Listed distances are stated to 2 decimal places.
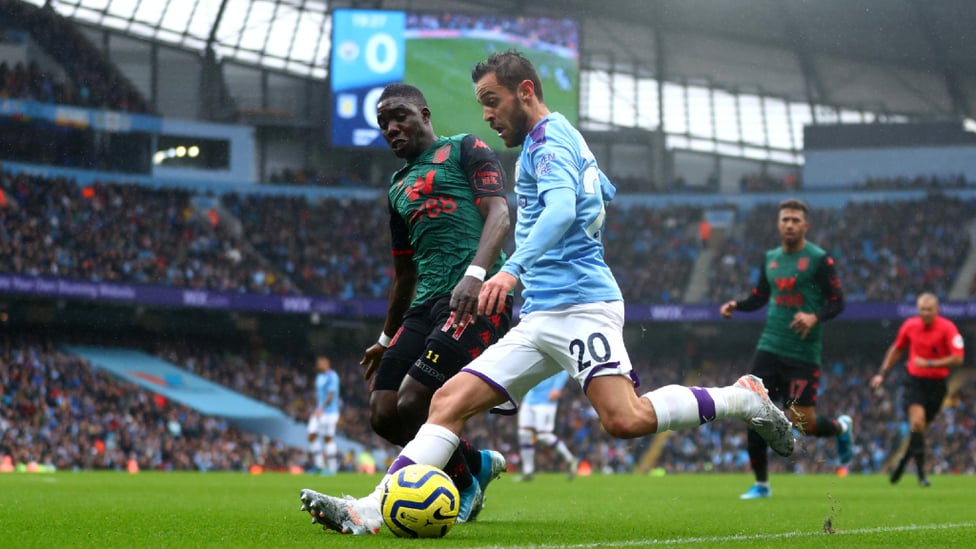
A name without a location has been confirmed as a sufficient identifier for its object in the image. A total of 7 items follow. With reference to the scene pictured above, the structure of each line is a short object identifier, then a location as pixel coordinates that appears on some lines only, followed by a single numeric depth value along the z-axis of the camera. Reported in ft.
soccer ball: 16.76
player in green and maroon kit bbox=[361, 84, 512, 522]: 20.13
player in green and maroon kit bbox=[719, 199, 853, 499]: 33.42
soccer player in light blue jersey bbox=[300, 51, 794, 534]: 16.96
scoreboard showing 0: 113.29
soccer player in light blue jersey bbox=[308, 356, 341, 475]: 63.82
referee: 42.65
